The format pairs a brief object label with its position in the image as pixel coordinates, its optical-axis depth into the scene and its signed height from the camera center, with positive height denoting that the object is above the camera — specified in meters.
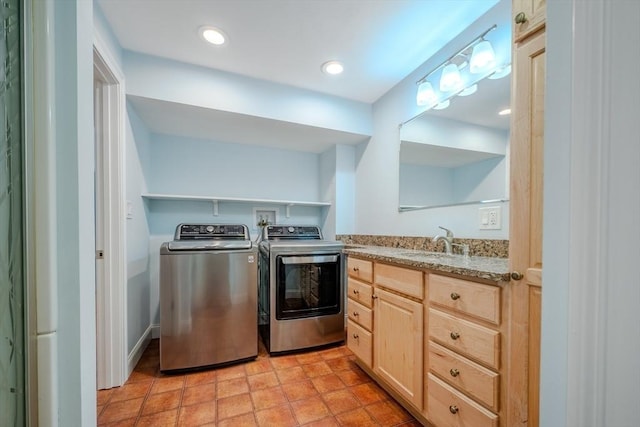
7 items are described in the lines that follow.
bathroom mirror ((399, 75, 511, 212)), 1.45 +0.41
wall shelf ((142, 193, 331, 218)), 2.24 +0.10
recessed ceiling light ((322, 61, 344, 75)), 1.93 +1.14
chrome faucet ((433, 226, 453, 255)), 1.62 -0.19
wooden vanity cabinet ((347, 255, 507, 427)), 0.96 -0.64
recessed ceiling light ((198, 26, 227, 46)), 1.60 +1.16
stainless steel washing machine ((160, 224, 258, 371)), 1.77 -0.70
